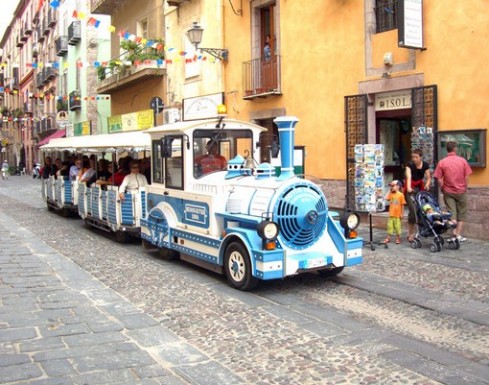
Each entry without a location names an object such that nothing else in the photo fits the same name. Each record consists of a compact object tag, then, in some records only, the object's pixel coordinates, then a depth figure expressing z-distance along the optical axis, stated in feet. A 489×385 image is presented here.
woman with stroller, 33.96
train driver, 27.71
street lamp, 50.88
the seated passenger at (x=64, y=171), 53.42
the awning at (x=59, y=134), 124.32
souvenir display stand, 33.94
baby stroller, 31.40
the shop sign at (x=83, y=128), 104.21
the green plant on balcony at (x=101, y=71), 85.56
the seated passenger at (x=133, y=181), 36.29
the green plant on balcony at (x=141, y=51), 70.59
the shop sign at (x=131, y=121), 74.63
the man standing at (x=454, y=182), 32.83
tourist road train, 23.04
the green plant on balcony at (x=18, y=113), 173.19
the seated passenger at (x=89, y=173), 46.38
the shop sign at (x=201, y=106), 59.88
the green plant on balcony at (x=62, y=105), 121.18
